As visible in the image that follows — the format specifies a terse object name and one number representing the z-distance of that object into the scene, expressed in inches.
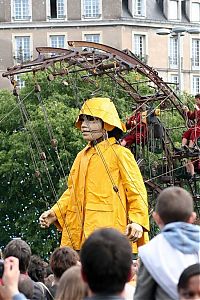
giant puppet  608.4
